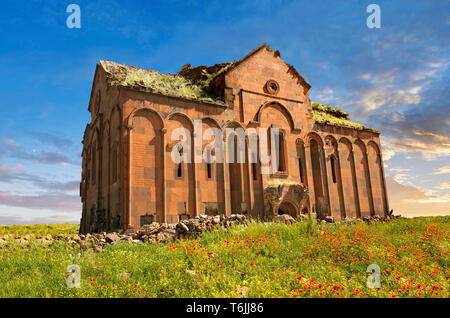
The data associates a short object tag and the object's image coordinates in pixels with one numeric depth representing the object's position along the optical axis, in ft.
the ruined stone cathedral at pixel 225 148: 51.19
